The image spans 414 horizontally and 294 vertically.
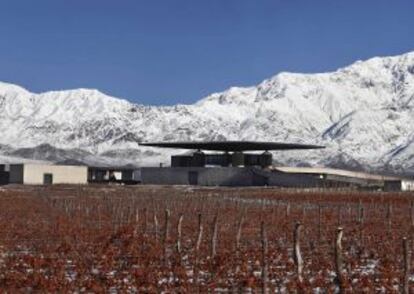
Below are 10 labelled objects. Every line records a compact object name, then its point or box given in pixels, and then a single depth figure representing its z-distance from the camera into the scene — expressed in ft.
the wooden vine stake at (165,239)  90.23
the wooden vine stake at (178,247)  88.34
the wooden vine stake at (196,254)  70.00
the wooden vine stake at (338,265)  62.85
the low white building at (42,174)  460.96
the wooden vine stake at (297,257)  70.03
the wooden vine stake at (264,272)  60.43
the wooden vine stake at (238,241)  96.09
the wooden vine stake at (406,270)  58.48
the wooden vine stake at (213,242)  86.95
